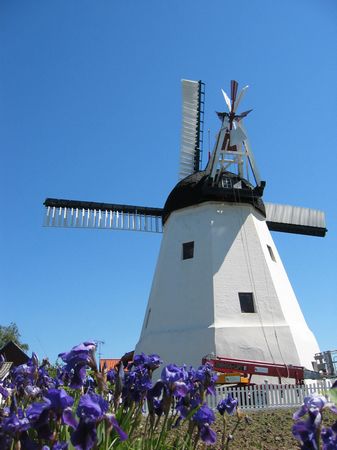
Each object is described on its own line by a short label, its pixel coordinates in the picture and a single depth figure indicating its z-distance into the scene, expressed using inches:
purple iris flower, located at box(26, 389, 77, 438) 90.0
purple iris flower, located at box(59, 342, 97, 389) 114.5
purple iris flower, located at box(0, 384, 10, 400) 143.4
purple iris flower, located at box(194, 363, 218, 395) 156.2
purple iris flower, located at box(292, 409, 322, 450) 87.2
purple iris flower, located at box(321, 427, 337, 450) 87.3
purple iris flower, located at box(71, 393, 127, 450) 84.7
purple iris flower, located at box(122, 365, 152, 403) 145.3
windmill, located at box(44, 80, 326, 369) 540.1
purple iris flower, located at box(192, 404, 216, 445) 126.0
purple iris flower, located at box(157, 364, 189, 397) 131.4
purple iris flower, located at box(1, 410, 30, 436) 93.3
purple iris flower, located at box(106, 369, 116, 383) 186.9
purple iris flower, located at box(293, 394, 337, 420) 89.7
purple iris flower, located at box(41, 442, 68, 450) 92.9
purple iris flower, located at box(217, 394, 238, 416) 162.5
